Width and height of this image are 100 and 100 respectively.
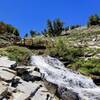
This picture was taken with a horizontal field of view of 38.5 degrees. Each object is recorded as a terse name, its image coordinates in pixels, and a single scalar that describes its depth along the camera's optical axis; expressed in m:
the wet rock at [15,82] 10.01
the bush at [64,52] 17.99
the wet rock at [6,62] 11.03
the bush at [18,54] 13.95
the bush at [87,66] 15.61
